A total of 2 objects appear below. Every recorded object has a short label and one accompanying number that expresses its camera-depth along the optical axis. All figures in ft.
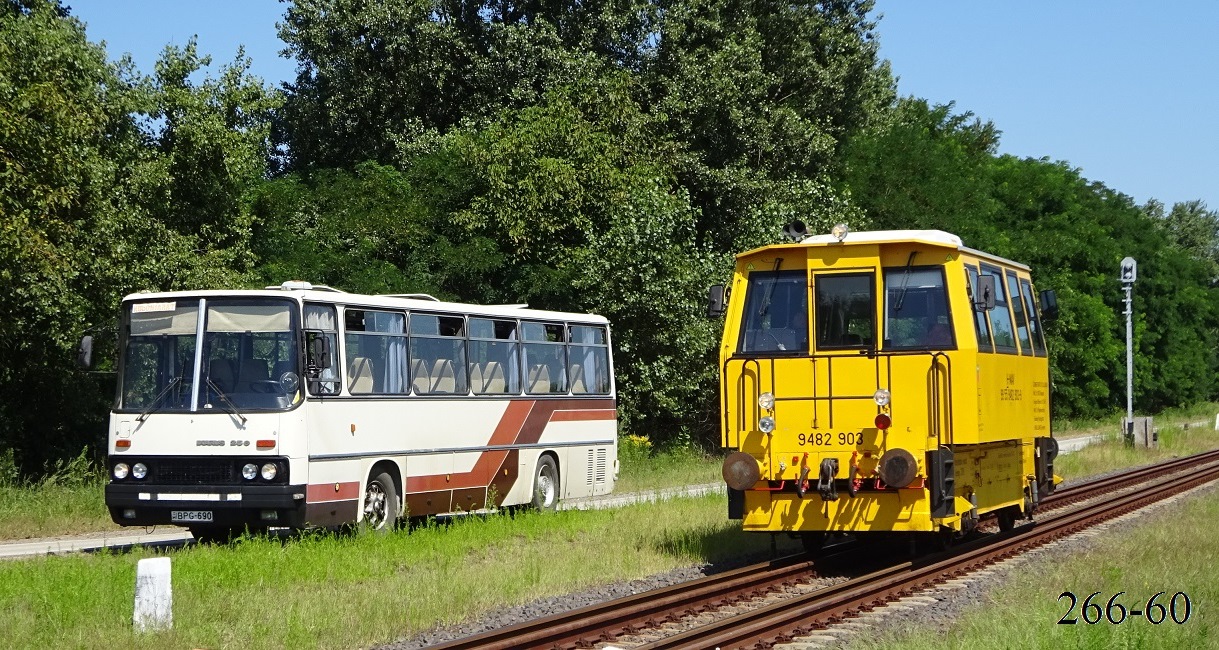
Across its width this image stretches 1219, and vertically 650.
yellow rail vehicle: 45.03
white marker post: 35.42
